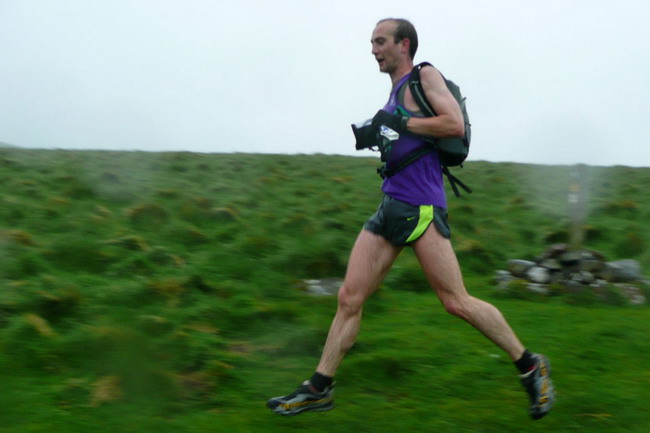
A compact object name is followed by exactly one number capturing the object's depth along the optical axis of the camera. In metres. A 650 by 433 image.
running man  4.50
